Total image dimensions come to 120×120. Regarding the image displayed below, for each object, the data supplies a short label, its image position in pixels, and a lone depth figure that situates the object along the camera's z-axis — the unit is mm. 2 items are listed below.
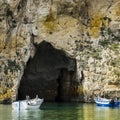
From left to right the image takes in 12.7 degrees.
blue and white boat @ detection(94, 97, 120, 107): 66125
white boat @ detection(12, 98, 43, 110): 61762
